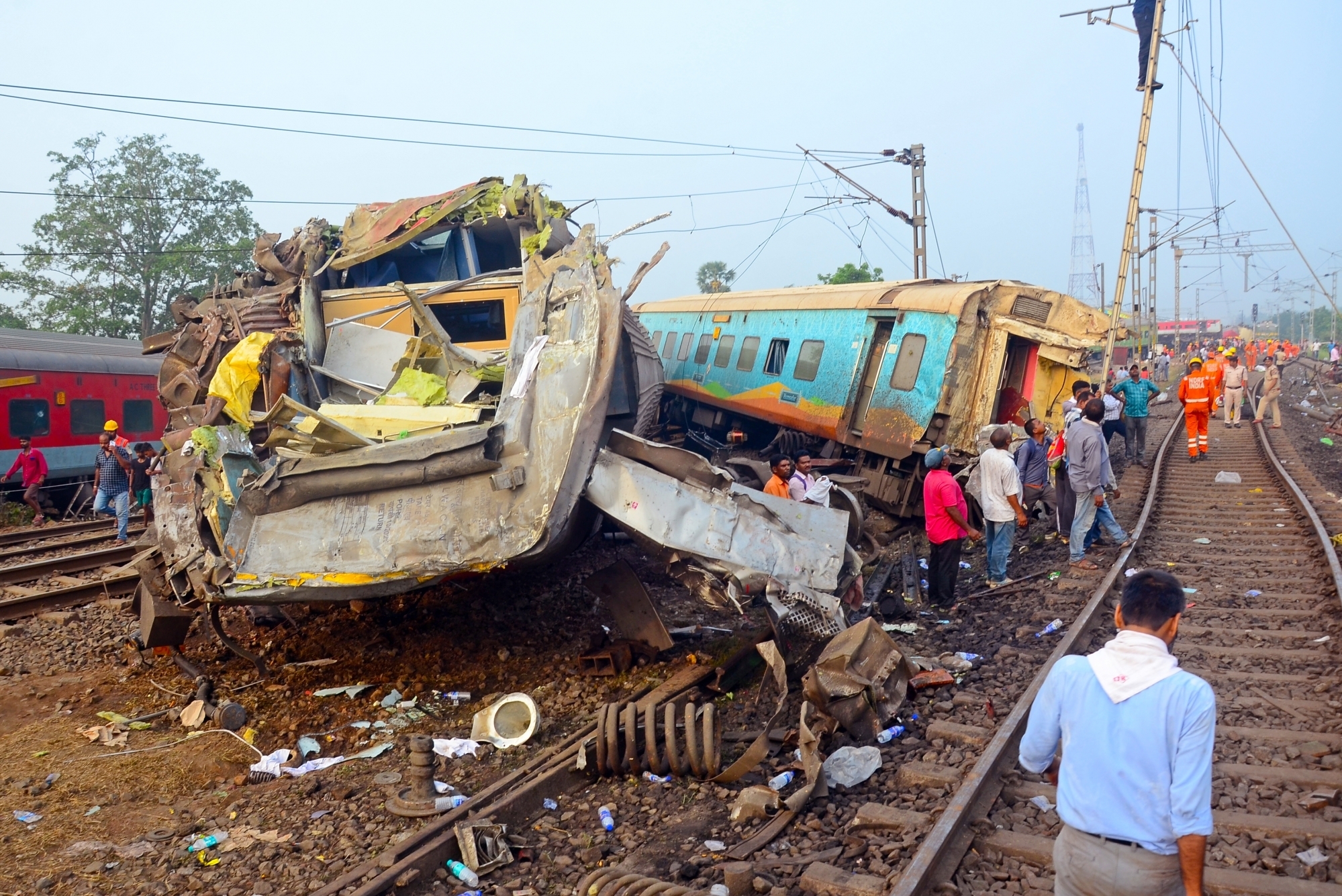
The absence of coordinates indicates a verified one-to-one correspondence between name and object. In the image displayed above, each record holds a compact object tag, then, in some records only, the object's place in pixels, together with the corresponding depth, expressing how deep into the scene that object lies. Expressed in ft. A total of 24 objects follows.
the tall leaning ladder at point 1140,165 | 52.26
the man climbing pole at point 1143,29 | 54.85
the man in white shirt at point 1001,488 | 26.00
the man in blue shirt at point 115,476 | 41.81
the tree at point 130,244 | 101.91
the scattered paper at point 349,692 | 21.17
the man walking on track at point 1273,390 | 58.75
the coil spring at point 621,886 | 11.96
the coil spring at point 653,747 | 16.08
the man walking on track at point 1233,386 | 58.65
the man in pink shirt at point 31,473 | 47.65
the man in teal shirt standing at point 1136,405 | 45.93
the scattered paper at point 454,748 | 17.81
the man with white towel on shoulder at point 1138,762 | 7.64
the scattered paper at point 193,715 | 19.76
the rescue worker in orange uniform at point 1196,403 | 44.57
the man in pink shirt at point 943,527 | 25.52
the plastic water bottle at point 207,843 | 14.42
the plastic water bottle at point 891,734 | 16.92
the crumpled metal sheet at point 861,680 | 16.58
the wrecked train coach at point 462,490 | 19.24
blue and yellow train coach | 34.94
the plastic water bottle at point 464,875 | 13.10
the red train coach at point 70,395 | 49.70
